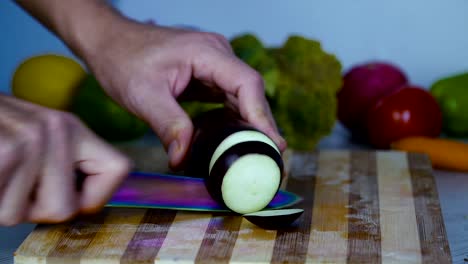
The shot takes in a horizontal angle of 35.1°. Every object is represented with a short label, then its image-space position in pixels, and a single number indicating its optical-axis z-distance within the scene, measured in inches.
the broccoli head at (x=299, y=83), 62.2
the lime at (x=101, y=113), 63.4
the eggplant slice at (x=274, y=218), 40.5
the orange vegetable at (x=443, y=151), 59.9
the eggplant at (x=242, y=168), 41.2
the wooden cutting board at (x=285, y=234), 37.4
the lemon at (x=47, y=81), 64.9
